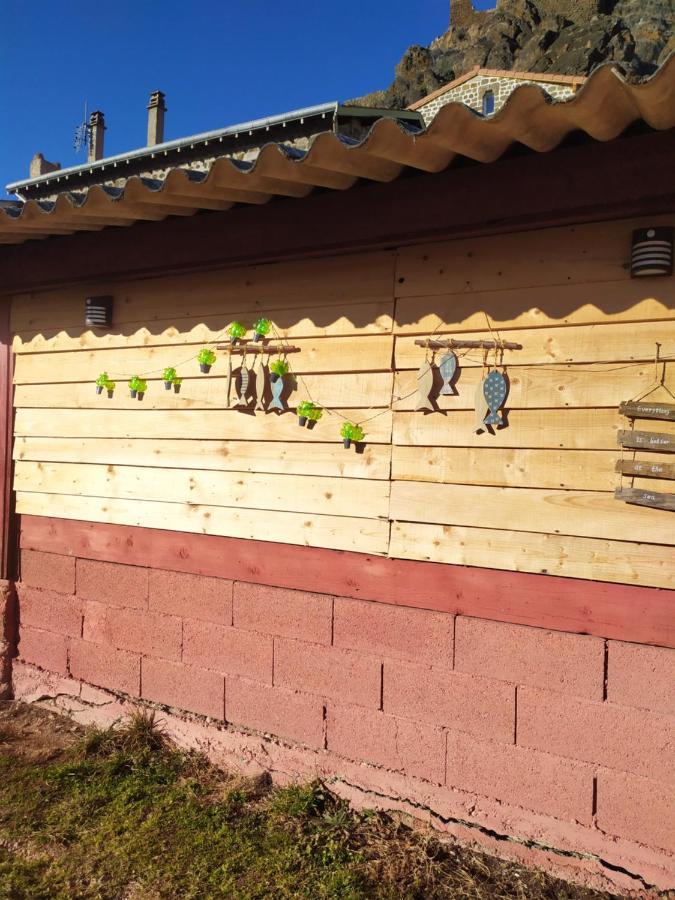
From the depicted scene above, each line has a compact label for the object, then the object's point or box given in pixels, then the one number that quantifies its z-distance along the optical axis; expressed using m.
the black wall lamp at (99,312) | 4.82
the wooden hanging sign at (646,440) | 3.07
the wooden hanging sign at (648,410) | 3.06
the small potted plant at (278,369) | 4.09
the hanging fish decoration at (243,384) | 4.18
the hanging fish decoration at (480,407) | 3.48
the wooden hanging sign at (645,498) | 3.05
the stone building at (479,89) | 29.23
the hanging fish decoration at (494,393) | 3.44
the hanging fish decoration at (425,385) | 3.62
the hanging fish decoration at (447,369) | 3.58
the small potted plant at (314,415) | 3.98
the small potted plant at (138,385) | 4.63
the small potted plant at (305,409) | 3.96
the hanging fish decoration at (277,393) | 4.09
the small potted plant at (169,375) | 4.46
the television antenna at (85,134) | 31.04
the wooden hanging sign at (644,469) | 3.05
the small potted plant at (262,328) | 4.13
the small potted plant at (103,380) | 4.76
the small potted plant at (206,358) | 4.30
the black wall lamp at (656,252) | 3.08
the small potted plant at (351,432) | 3.83
